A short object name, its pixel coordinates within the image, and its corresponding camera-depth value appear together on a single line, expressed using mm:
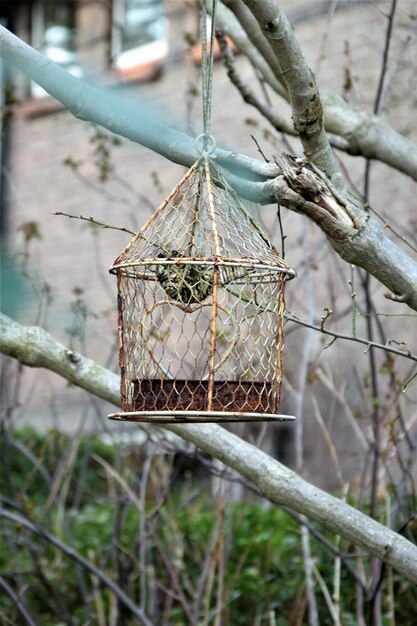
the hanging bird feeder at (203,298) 4895
